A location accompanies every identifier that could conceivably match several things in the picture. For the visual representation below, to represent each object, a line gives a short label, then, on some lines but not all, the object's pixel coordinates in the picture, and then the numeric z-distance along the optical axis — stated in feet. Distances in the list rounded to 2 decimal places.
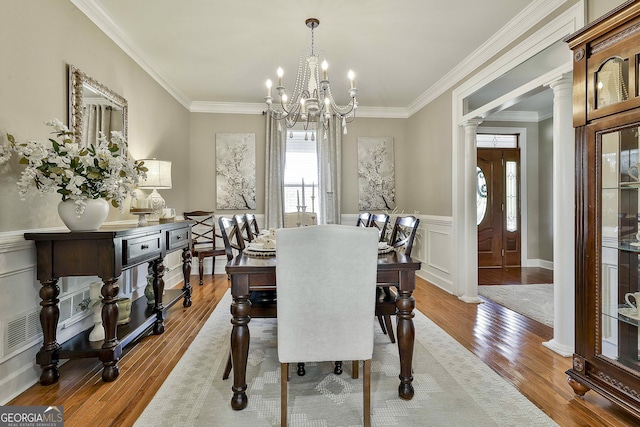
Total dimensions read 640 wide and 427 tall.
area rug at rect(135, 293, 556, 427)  5.28
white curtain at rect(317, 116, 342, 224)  17.07
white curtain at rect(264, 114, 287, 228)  16.71
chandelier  8.42
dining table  5.47
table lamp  10.29
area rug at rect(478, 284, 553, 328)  10.53
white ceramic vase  6.41
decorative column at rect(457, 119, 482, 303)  12.17
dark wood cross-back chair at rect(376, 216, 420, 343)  6.59
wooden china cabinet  5.29
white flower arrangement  5.82
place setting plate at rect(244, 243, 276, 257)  6.47
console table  6.29
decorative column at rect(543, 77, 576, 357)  7.77
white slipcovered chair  4.71
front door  18.31
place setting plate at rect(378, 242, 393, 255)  6.80
